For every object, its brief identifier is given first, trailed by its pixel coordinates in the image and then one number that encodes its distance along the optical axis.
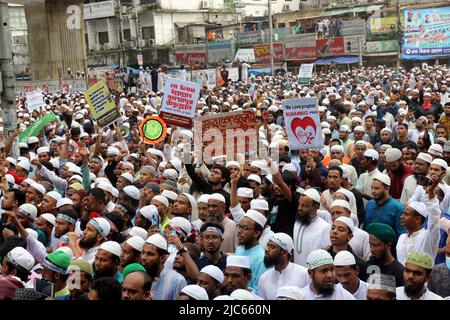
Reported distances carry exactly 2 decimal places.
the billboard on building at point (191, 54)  40.94
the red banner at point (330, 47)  37.25
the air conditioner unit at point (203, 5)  53.84
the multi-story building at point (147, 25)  51.19
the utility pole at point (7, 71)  10.88
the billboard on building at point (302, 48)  38.10
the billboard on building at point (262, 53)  30.79
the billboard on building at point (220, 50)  40.03
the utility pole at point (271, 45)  27.56
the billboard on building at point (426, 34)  33.84
